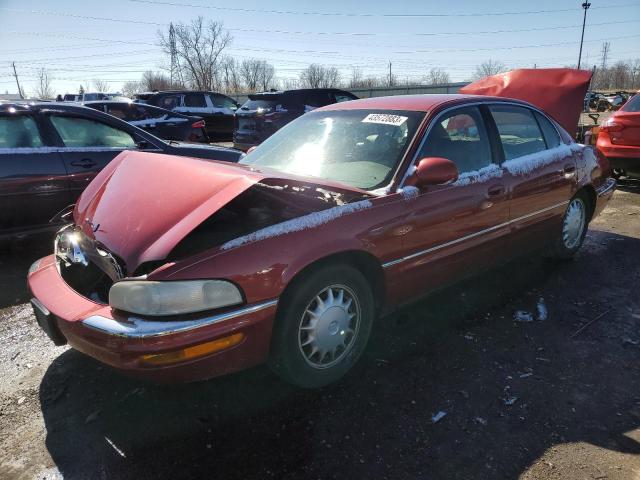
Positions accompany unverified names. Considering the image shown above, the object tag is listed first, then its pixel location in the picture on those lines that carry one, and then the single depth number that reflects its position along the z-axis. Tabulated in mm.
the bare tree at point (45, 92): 74788
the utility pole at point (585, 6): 41844
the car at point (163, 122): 9672
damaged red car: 2152
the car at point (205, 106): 15359
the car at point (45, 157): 4492
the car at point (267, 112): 10672
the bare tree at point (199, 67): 61219
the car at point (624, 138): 7250
